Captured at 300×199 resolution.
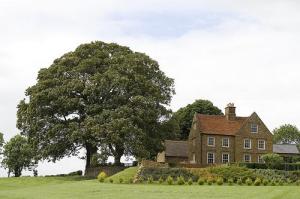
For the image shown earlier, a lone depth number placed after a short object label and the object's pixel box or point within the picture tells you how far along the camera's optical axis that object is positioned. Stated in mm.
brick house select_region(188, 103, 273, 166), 77375
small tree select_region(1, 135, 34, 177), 92400
